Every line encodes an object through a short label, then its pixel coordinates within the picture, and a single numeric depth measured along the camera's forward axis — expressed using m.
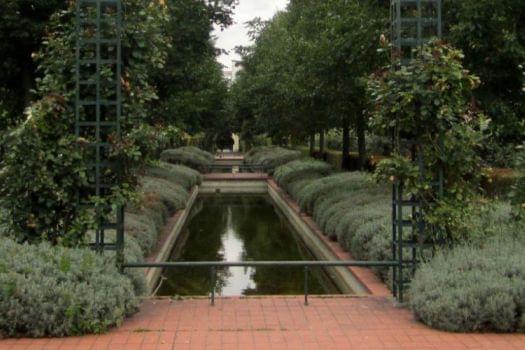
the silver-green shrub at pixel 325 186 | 17.06
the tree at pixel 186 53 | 18.58
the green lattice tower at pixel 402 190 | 7.37
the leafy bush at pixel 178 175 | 25.00
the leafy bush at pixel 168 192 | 18.41
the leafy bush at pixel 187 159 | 37.28
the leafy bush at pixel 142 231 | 11.66
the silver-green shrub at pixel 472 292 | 6.18
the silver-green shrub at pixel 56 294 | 5.96
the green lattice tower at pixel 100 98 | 7.17
